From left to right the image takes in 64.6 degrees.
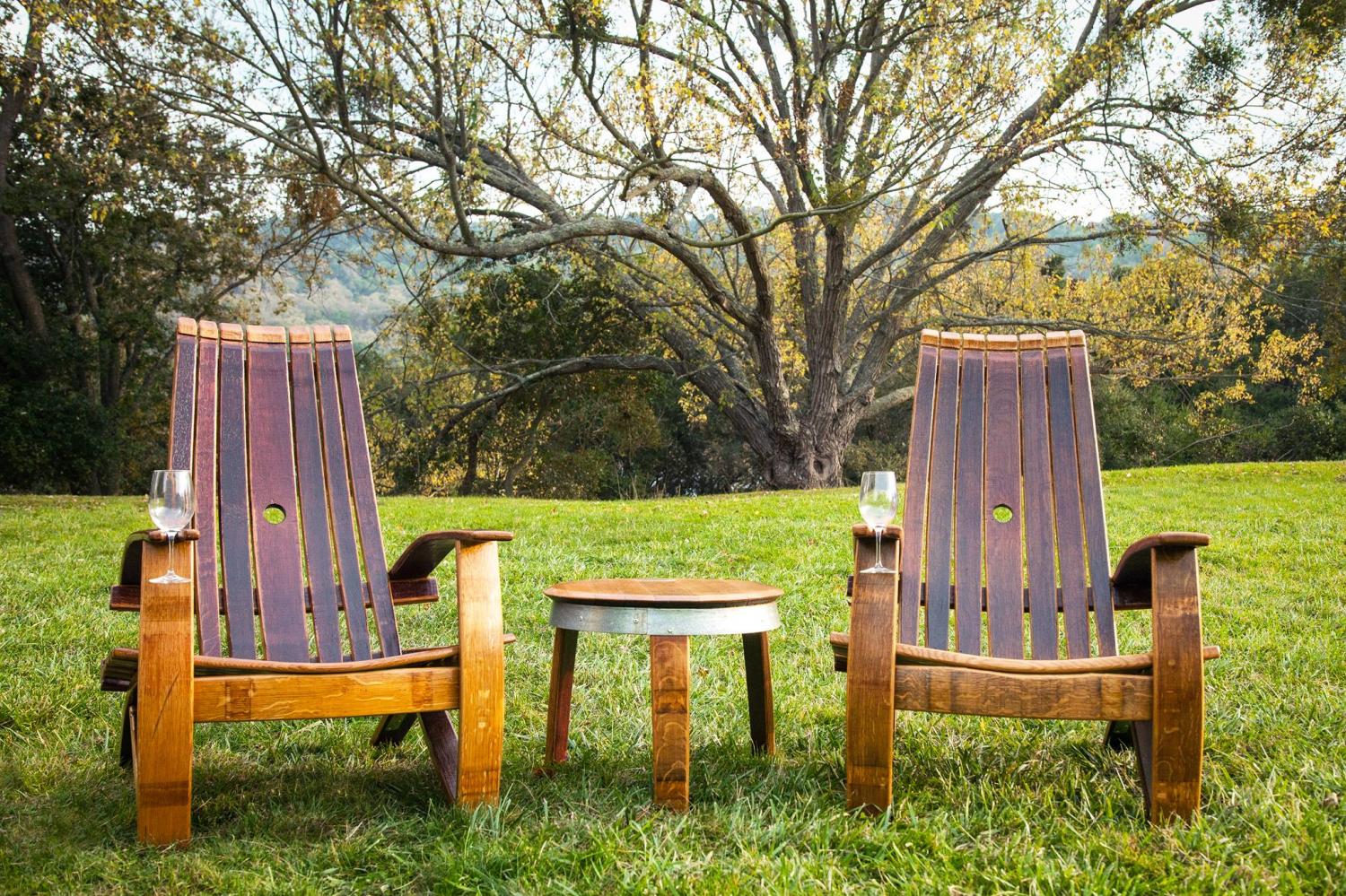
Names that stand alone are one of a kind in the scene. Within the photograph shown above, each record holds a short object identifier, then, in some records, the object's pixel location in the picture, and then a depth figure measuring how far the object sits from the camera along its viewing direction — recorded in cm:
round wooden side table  264
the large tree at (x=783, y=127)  940
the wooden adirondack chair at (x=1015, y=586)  248
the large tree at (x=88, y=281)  1523
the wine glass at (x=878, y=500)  251
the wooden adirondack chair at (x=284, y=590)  243
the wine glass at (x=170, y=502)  241
